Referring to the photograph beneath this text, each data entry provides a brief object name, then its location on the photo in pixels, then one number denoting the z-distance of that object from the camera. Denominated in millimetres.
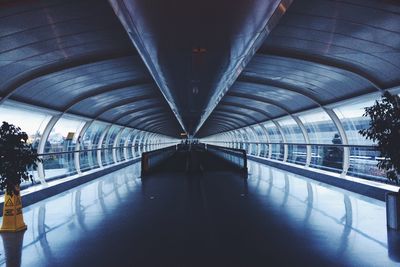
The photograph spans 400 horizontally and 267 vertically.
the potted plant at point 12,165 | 5695
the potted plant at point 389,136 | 5801
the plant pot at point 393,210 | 5883
